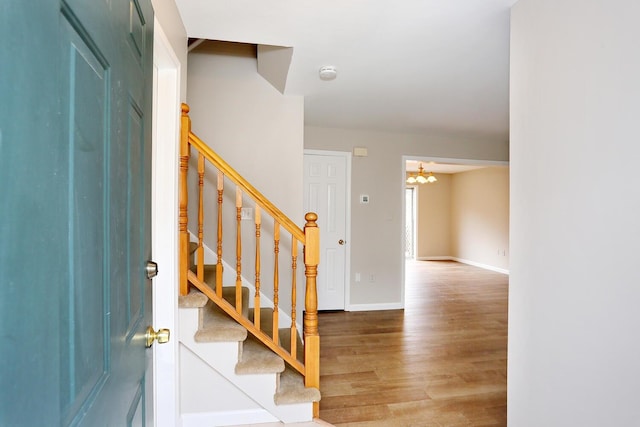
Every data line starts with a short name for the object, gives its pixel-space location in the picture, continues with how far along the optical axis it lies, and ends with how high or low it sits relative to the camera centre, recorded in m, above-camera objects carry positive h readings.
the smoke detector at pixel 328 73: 2.33 +1.10
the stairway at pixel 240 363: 1.83 -0.93
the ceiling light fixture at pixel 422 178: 6.32 +0.76
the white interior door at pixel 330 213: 4.02 +0.00
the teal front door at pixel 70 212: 0.34 +0.00
